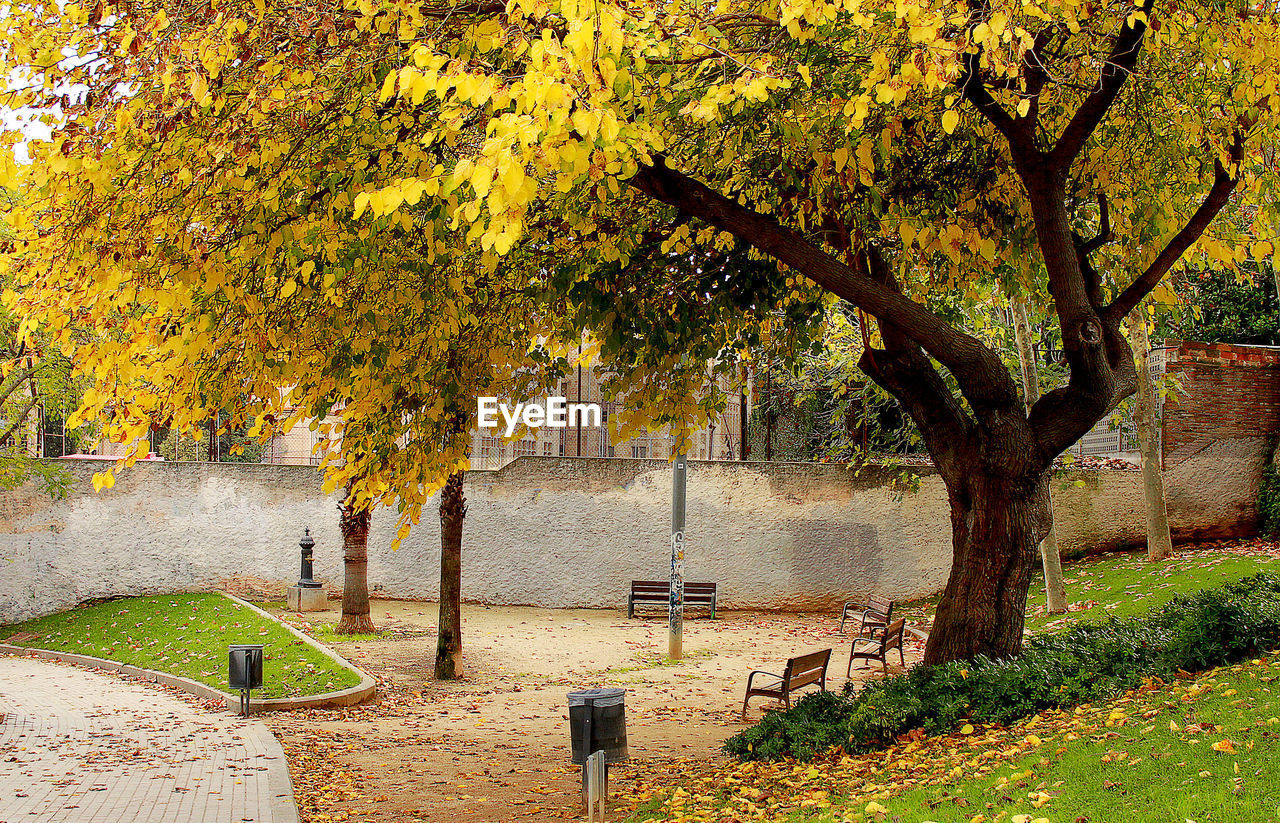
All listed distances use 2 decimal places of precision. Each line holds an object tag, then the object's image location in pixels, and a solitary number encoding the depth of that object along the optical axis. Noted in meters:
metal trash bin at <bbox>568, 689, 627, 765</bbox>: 7.50
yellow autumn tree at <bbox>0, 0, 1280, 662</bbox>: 5.58
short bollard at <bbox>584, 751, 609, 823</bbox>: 6.88
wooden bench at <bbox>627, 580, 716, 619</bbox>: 19.84
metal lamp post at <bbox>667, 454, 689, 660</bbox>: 15.26
